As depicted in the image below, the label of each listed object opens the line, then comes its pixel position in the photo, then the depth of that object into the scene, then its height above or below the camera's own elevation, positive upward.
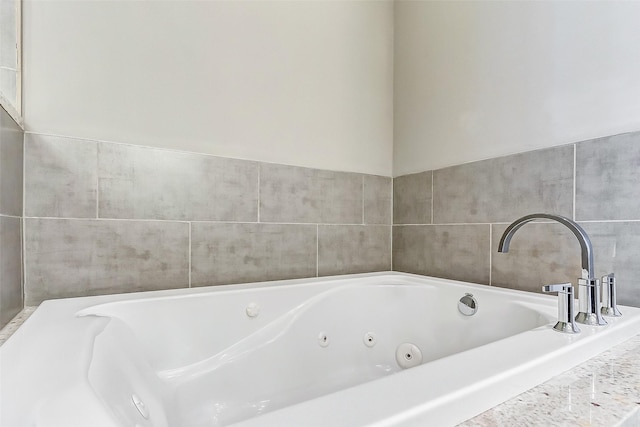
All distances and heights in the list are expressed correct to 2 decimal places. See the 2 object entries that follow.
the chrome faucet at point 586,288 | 0.74 -0.17
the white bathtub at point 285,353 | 0.40 -0.31
